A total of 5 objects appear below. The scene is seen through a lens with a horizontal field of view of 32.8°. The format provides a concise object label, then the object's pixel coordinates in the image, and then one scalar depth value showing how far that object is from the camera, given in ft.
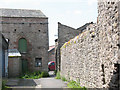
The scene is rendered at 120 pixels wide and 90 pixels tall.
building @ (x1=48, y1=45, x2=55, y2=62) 141.09
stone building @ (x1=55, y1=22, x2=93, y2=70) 74.49
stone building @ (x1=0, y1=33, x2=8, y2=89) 48.84
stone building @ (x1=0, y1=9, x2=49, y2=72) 75.25
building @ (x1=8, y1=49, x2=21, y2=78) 64.85
